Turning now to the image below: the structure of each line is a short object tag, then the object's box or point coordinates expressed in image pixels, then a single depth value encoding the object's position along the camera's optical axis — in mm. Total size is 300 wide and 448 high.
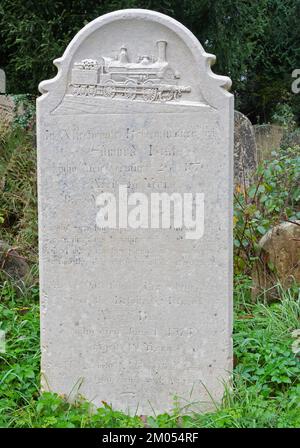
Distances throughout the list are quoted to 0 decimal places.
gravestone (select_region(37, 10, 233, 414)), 3379
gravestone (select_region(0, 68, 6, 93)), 7480
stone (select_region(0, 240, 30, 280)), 4969
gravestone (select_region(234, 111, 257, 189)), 6784
